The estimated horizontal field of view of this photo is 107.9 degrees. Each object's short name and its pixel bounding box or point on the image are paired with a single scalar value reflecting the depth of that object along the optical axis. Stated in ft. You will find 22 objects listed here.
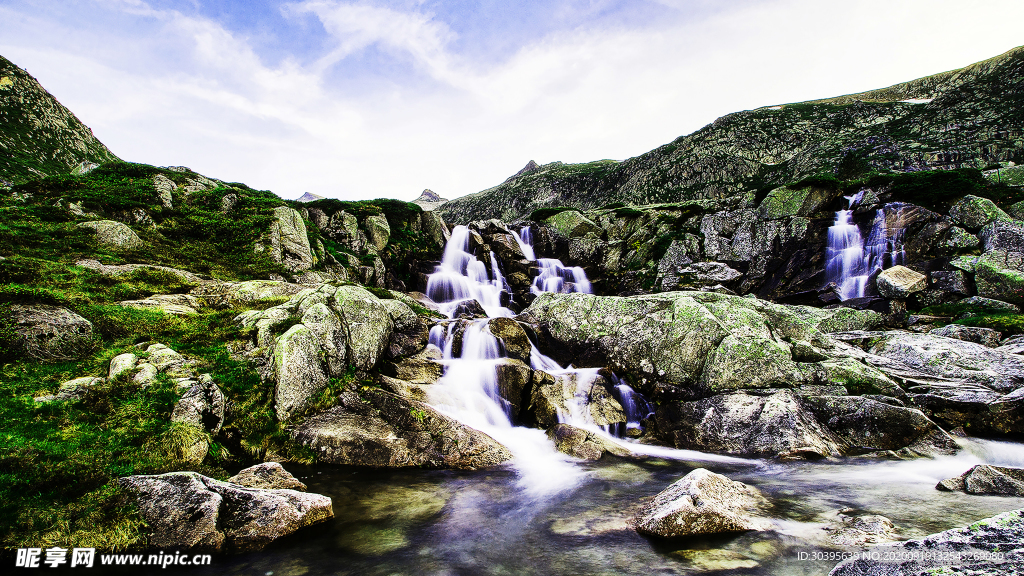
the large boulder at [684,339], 49.44
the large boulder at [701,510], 24.43
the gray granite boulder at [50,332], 33.30
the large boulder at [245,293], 55.01
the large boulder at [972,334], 57.82
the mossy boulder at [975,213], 80.92
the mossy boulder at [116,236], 66.23
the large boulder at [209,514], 22.94
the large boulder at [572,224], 142.72
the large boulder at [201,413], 31.48
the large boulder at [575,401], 51.65
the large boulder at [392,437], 39.70
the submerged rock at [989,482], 29.53
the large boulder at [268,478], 29.68
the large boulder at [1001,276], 69.72
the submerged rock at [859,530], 22.96
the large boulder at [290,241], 83.87
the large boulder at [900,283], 78.02
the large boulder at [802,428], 40.98
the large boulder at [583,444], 44.32
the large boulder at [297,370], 40.78
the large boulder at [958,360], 45.39
